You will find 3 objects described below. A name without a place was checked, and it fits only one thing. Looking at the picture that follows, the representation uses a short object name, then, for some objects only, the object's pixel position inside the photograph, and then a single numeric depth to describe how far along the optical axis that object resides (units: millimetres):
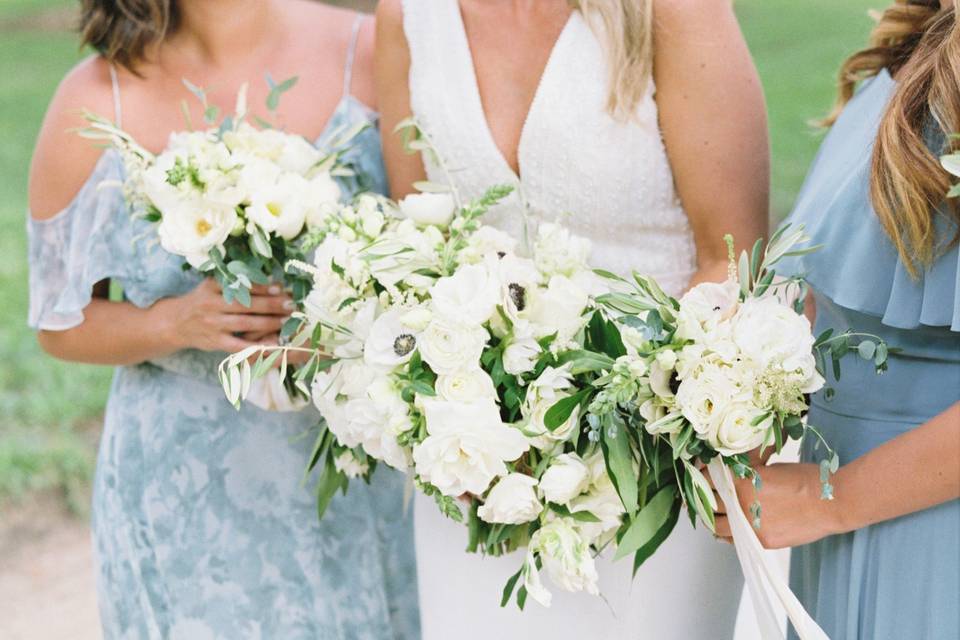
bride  2119
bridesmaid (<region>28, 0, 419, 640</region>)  2639
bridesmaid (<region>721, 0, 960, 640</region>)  1695
